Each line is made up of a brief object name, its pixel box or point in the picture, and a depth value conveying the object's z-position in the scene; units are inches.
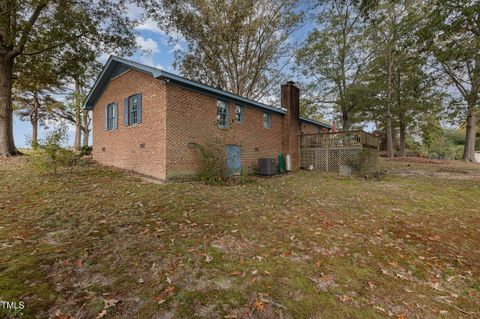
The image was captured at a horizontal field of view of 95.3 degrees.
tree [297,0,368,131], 846.5
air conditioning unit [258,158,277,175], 497.4
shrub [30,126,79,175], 309.3
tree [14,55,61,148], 577.9
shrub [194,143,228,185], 372.6
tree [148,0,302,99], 673.6
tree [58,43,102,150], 563.5
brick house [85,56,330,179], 359.6
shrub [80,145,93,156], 626.3
